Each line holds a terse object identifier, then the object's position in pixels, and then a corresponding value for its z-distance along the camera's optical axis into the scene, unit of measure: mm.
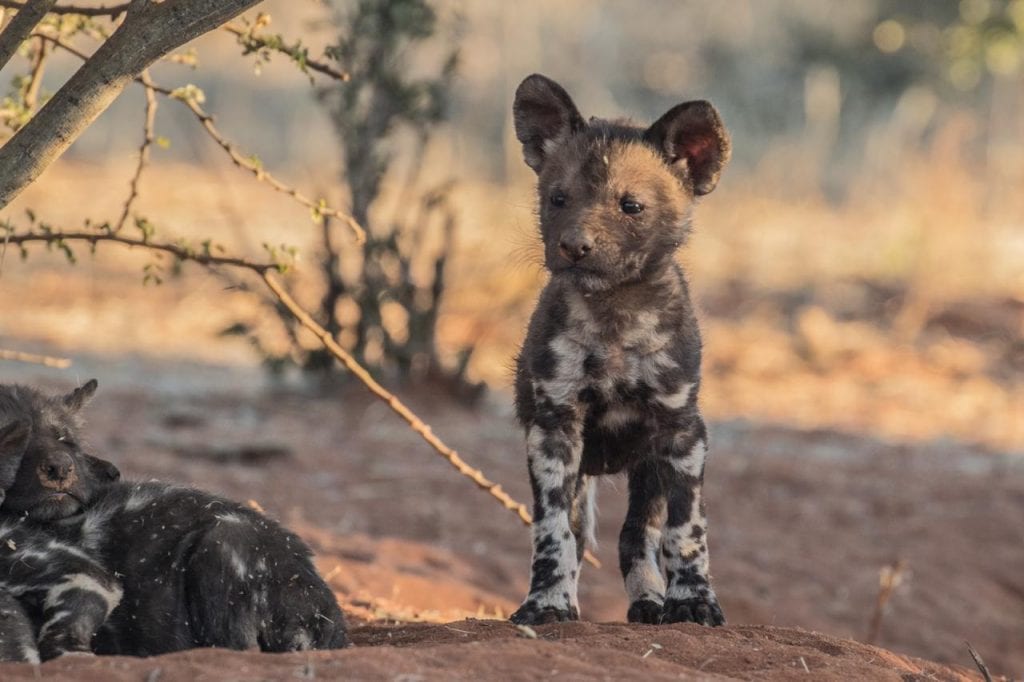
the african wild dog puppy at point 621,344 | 10398
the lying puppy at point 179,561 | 9172
